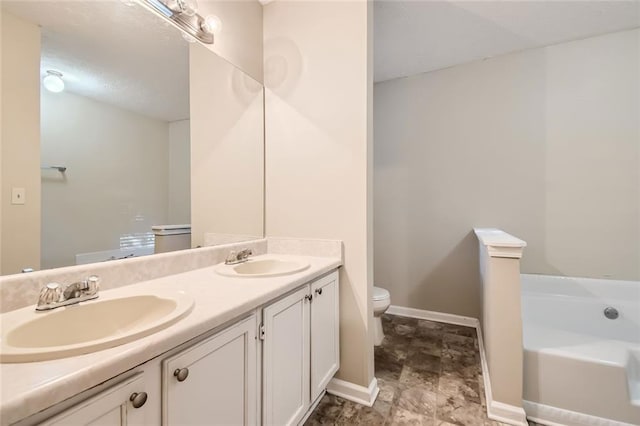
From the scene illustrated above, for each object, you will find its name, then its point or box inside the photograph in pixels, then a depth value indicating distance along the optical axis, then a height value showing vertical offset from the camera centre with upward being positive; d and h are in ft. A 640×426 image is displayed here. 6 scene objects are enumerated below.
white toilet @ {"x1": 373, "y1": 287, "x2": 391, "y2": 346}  6.77 -2.32
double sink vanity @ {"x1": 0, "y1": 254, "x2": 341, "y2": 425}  1.76 -1.20
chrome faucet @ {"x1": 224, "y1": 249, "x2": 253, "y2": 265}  5.01 -0.81
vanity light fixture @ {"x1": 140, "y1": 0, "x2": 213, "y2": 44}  4.11 +3.14
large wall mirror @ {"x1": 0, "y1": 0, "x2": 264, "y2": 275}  3.00 +1.09
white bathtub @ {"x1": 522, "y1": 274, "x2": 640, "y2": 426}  4.52 -2.88
